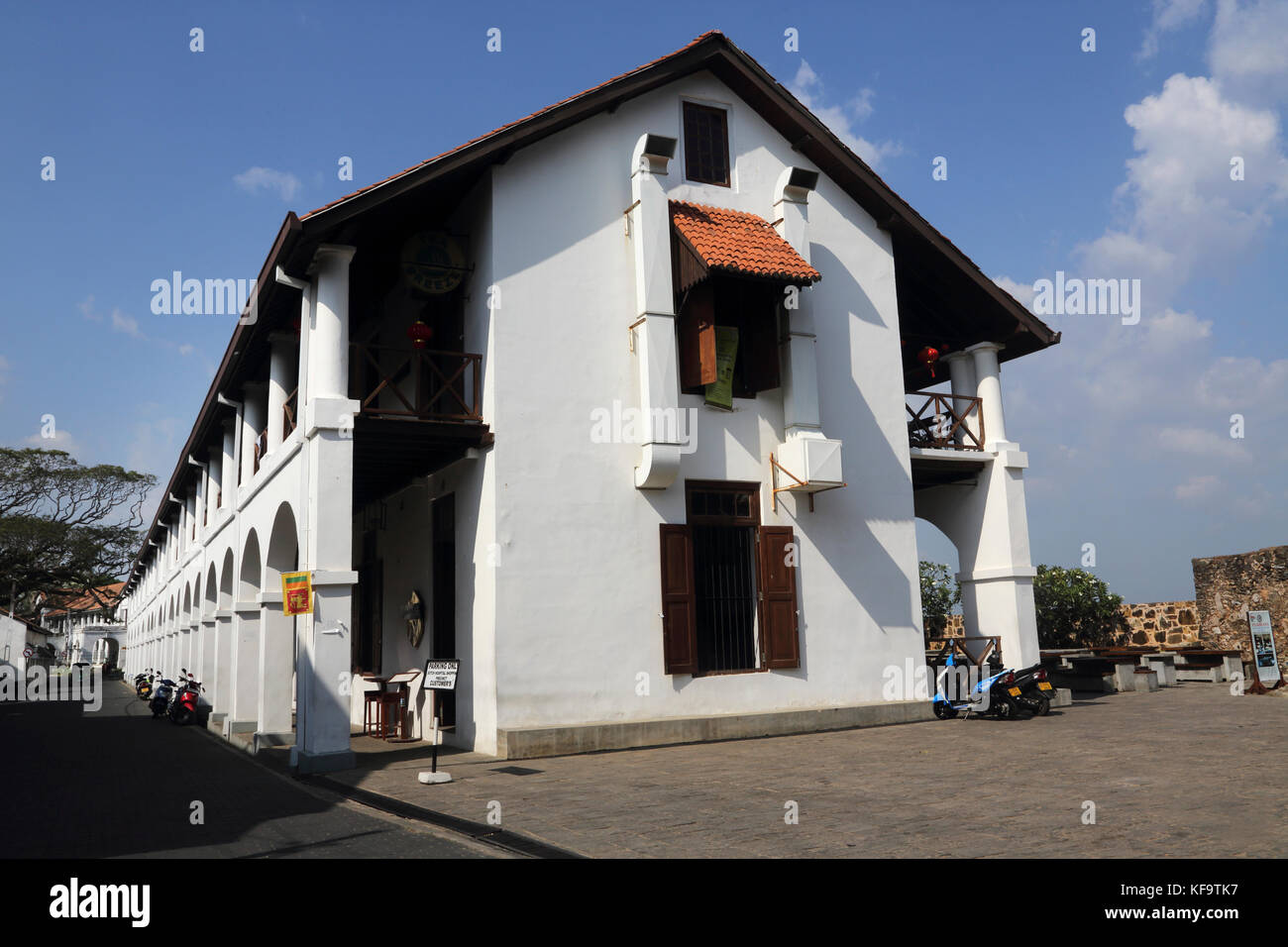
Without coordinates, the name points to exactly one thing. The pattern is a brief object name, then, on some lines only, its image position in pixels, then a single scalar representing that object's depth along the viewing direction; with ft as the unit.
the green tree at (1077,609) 76.23
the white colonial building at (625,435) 40.52
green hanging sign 45.50
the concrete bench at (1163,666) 63.52
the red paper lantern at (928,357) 56.90
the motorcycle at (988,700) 47.29
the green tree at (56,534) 142.10
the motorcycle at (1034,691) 47.62
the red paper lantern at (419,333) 43.32
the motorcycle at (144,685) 103.46
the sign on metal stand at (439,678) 32.86
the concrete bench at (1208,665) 63.52
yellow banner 37.88
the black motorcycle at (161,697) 74.33
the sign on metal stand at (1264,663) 54.75
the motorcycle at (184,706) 68.74
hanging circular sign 43.42
